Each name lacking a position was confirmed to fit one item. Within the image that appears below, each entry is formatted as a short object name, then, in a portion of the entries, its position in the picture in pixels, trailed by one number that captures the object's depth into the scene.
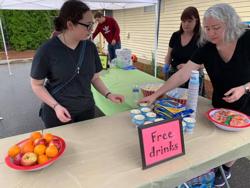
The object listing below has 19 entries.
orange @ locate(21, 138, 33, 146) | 0.83
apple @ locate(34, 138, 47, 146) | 0.82
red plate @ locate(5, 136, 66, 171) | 0.74
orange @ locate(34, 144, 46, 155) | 0.78
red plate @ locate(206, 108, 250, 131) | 1.03
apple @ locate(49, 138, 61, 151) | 0.84
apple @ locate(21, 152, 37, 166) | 0.76
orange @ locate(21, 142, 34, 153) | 0.79
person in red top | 4.49
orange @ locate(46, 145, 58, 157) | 0.79
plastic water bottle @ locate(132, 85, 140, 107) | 1.74
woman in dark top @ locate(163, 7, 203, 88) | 1.96
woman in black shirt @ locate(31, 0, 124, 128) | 1.07
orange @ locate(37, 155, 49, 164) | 0.76
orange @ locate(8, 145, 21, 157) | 0.79
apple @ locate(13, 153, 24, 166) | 0.77
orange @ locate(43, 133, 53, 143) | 0.86
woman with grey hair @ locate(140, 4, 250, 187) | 1.08
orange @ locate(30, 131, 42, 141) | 0.87
